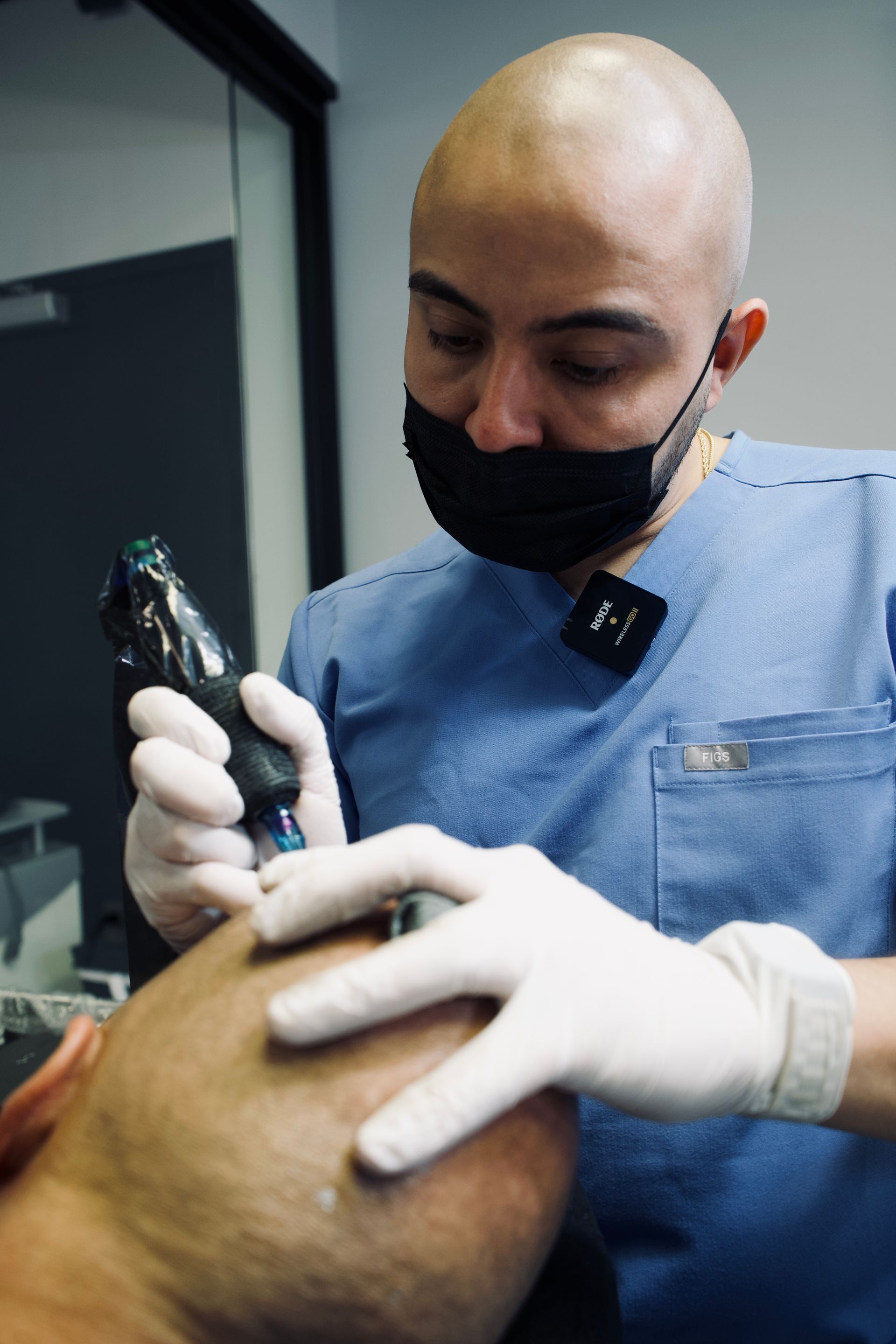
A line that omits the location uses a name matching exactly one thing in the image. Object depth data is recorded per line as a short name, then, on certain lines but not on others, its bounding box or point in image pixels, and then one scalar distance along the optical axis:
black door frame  2.31
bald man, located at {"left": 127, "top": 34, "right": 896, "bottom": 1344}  0.69
